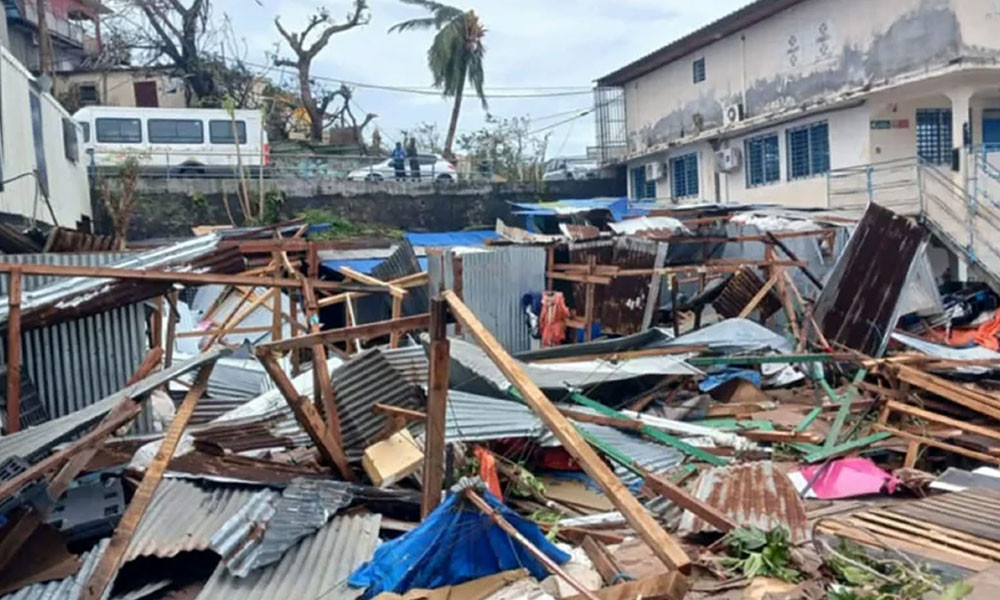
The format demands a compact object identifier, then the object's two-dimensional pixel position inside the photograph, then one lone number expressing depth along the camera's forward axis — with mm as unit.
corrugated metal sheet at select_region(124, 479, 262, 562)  4496
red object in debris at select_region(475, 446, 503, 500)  5875
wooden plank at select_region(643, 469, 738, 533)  4406
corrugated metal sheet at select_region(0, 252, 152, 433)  7016
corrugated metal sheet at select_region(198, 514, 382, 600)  4074
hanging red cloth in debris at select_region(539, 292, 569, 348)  12453
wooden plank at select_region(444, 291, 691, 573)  2688
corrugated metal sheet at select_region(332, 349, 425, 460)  6293
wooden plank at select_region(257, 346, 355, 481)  5016
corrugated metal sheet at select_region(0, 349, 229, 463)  4430
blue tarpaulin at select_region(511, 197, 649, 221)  18447
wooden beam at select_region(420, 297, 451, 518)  4133
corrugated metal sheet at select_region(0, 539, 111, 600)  4074
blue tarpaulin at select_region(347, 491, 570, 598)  3965
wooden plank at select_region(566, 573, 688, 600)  2762
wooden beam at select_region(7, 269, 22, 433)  6102
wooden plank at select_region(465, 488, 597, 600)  3700
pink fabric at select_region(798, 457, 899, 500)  6320
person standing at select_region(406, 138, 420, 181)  24605
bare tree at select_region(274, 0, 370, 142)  30156
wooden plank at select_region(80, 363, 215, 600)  3949
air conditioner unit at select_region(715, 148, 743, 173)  22797
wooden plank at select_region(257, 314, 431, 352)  4965
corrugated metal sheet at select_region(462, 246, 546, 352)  12586
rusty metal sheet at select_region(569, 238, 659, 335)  12820
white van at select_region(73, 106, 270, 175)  23406
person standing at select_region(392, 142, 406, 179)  24703
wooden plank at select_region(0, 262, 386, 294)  6035
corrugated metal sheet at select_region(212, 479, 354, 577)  4312
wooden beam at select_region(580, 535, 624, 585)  4512
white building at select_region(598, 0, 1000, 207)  17000
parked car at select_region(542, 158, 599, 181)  26781
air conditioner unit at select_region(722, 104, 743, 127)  22453
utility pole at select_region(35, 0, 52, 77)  21031
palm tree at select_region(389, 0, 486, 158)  29125
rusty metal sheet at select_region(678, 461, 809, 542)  5199
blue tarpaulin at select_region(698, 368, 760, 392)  9156
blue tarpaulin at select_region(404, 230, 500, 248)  17172
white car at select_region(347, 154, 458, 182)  23719
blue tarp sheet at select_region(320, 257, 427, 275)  15631
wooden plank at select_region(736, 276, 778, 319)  11720
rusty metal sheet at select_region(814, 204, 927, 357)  10461
